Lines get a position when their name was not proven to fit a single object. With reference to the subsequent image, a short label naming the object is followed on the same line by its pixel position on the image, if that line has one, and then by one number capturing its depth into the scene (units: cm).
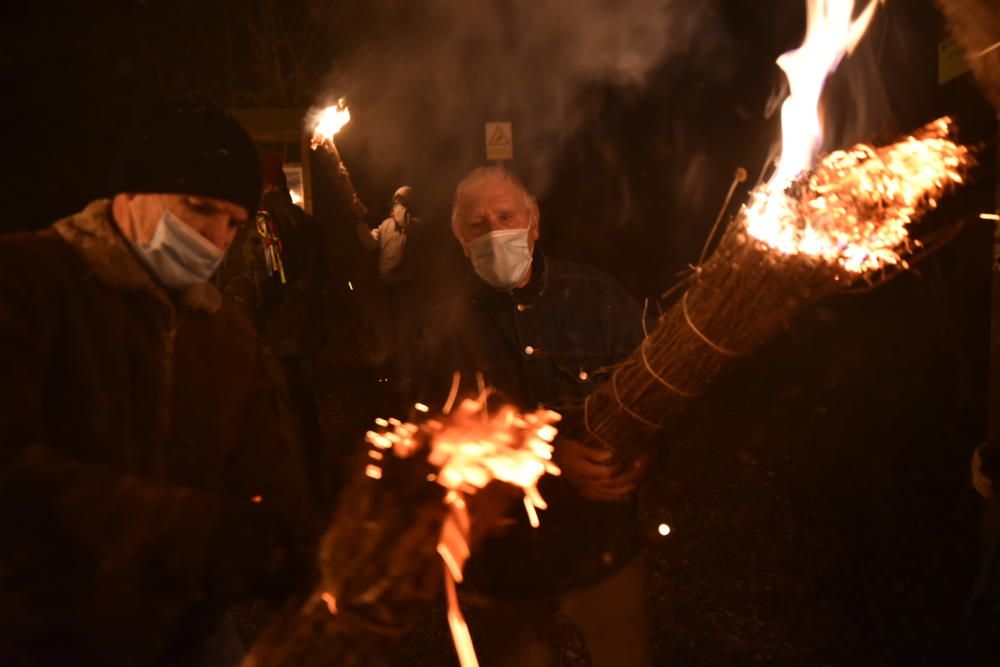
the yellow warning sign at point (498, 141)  990
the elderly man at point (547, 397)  305
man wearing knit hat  198
